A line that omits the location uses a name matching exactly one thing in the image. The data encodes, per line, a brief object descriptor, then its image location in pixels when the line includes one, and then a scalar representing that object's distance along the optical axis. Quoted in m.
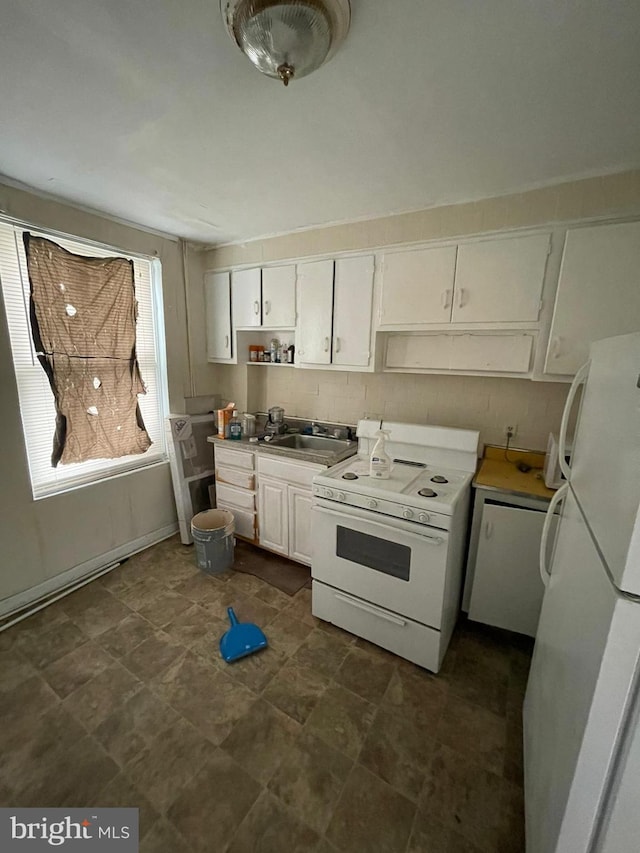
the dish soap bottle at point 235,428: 2.94
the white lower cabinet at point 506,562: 1.86
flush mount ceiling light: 0.89
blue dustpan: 1.89
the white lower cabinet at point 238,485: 2.82
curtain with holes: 2.19
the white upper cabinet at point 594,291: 1.70
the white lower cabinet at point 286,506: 2.53
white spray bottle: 2.04
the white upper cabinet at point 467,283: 1.92
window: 2.07
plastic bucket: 2.58
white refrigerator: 0.69
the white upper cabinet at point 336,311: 2.42
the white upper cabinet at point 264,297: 2.73
